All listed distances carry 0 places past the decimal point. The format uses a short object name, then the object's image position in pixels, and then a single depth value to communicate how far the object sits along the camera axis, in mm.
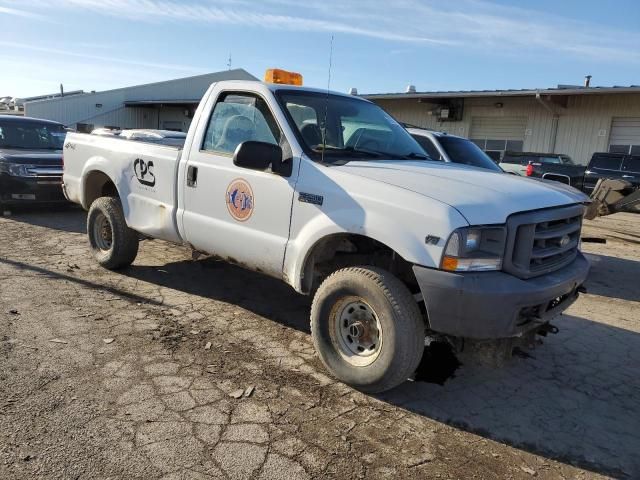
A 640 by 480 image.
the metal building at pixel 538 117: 17484
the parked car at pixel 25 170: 8922
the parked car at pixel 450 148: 7500
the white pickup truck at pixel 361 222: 3021
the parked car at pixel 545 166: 15227
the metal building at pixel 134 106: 29875
